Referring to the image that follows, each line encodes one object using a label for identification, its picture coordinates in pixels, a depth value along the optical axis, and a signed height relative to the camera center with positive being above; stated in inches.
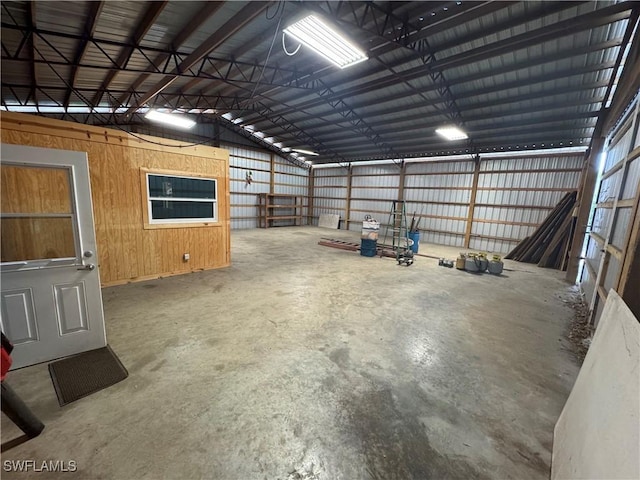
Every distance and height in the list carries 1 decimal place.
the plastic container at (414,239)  364.8 -45.4
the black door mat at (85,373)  82.7 -64.8
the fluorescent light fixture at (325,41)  145.6 +104.1
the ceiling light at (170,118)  318.3 +106.4
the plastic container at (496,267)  250.2 -55.8
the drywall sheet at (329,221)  592.4 -38.8
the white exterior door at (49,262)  89.7 -25.5
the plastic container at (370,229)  315.9 -29.0
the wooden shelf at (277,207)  570.3 -10.1
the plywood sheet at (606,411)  39.4 -37.1
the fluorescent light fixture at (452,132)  292.3 +93.5
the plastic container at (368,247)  318.0 -51.7
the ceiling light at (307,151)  497.2 +108.1
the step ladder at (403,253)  284.8 -55.3
